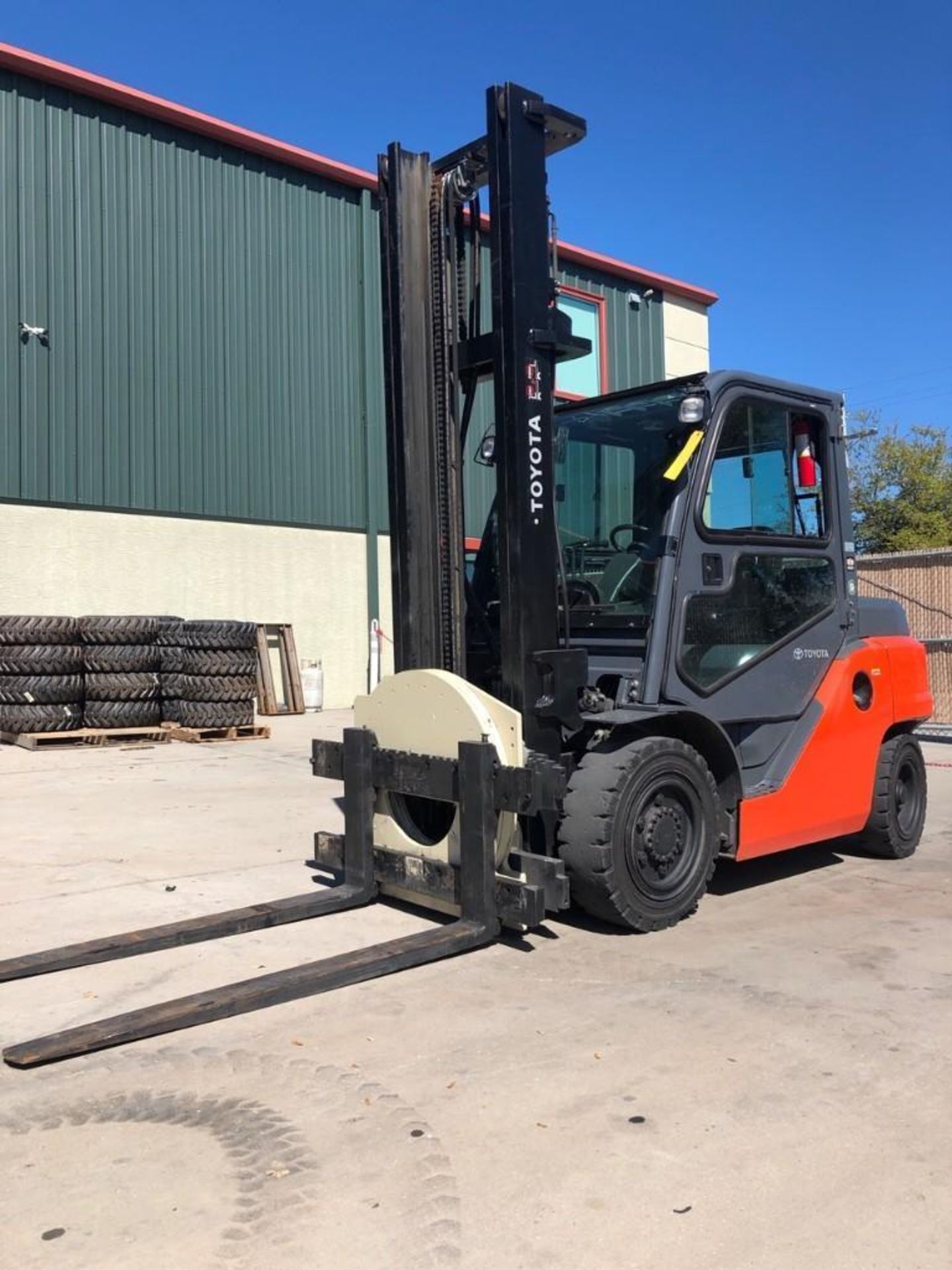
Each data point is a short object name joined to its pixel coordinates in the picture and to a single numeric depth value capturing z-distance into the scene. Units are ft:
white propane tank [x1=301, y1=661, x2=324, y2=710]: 61.11
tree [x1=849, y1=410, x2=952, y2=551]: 135.74
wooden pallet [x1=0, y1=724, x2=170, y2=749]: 43.37
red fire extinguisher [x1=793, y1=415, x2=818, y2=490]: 21.76
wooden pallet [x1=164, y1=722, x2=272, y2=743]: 46.52
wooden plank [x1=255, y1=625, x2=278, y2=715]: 58.29
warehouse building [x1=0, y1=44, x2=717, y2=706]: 51.42
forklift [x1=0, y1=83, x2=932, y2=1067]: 17.11
